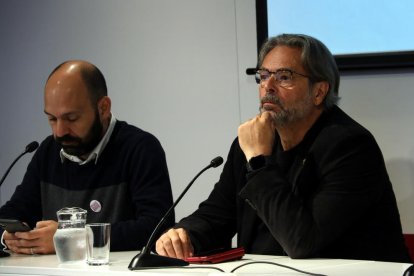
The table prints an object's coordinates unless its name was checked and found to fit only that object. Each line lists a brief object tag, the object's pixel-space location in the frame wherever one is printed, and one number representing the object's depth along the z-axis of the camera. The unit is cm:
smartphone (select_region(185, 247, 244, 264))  348
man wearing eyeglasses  371
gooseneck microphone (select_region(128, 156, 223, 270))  330
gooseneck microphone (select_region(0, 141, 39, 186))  472
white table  311
